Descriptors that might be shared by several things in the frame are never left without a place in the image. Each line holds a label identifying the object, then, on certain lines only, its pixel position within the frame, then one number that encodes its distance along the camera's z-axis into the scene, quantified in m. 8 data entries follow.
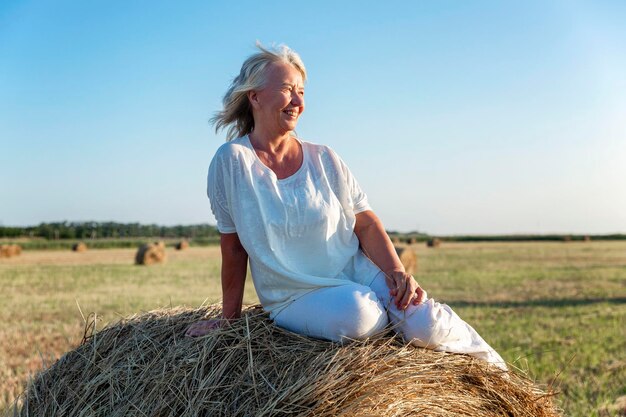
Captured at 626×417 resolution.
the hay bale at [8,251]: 30.42
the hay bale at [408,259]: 21.62
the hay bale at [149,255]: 25.86
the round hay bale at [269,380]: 2.91
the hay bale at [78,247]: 38.58
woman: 3.27
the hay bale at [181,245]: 40.27
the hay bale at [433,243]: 44.31
